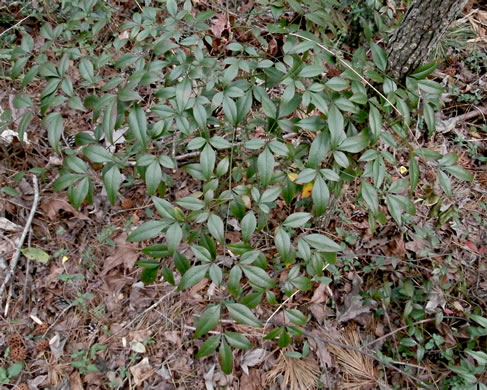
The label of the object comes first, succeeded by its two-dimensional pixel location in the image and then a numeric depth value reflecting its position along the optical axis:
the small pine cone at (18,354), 1.84
